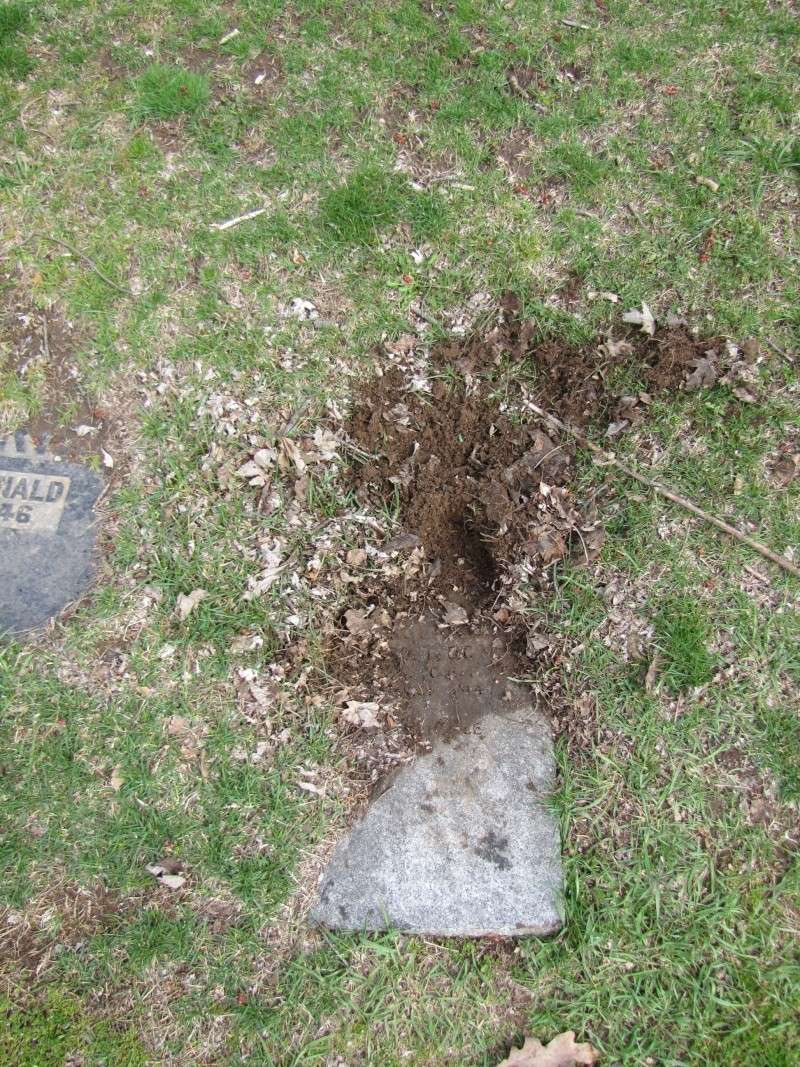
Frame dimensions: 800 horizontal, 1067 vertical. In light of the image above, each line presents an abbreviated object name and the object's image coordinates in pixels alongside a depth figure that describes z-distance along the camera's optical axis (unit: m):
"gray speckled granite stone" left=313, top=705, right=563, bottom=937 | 2.41
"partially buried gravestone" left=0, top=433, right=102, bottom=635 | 2.78
